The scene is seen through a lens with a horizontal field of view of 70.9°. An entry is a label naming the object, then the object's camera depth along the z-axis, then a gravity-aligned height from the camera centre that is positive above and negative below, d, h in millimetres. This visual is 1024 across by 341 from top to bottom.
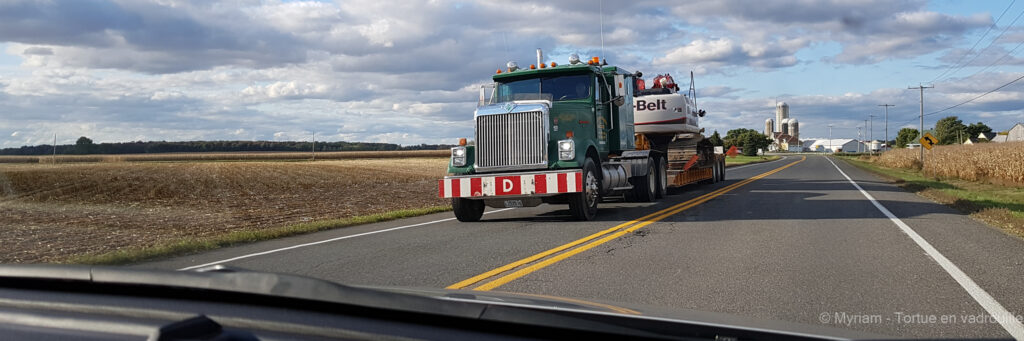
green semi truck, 11875 +3
